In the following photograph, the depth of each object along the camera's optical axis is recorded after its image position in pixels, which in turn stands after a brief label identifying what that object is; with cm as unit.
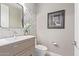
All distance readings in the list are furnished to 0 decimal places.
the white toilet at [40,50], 160
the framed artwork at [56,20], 166
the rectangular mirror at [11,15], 171
